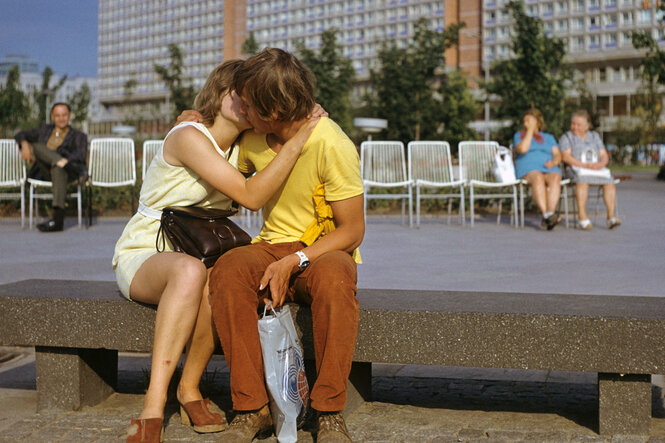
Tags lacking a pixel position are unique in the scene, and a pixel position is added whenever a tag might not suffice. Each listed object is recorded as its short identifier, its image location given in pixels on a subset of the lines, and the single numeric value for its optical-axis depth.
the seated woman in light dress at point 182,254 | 3.23
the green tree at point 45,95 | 44.01
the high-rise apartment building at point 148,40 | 129.12
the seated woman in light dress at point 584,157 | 11.73
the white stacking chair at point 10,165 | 12.13
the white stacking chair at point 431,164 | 12.45
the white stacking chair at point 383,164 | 12.45
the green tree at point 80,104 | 46.41
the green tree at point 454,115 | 24.19
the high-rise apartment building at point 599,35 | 94.06
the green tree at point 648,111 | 60.81
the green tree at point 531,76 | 15.98
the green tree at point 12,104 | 40.38
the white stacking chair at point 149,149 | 12.12
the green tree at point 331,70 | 24.31
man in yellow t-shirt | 3.08
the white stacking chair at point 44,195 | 11.88
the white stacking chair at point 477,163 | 12.24
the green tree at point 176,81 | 24.43
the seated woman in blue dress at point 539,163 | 11.62
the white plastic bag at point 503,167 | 12.05
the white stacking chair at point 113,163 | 12.21
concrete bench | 3.11
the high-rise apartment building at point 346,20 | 111.75
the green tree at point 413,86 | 23.58
